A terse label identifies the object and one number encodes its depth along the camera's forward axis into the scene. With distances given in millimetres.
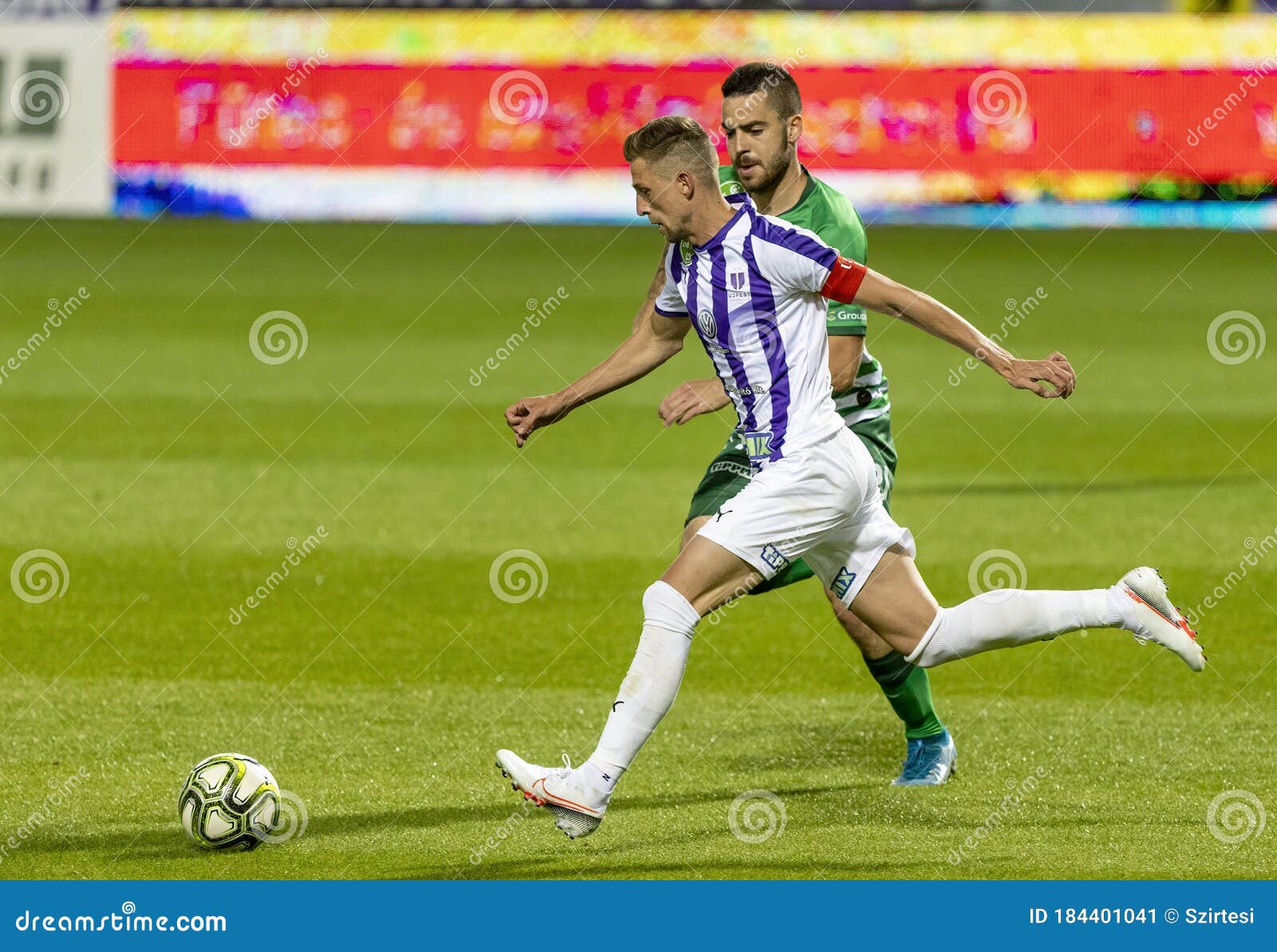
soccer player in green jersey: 11664
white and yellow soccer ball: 10242
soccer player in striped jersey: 9828
